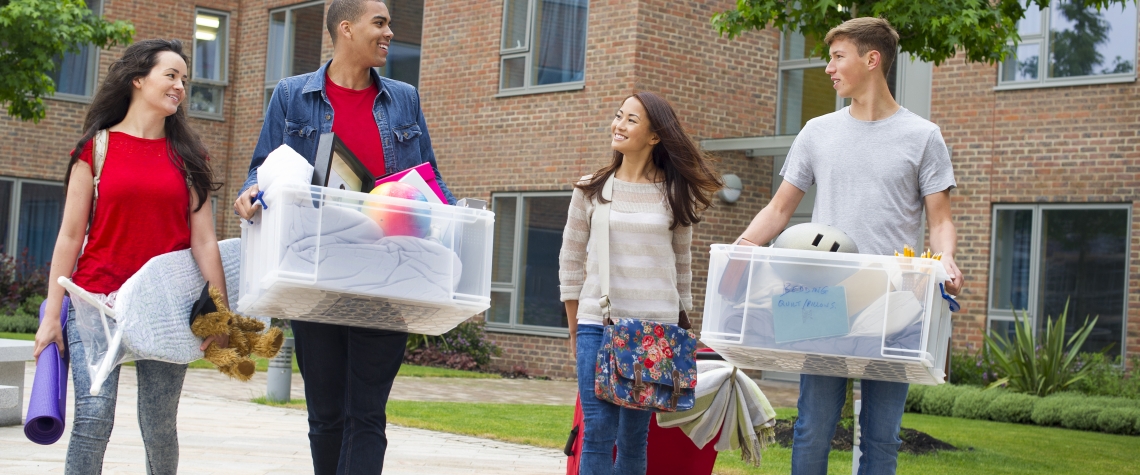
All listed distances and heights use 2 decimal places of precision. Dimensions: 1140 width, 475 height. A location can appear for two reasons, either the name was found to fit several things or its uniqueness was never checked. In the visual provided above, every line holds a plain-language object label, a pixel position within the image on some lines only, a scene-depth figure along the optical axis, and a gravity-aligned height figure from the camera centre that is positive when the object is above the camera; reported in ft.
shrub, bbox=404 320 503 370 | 50.75 -4.02
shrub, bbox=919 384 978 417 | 39.32 -3.68
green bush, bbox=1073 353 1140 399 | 38.91 -2.70
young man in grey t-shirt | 13.38 +1.01
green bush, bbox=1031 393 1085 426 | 36.99 -3.53
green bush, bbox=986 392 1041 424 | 37.81 -3.66
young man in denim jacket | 13.10 +1.00
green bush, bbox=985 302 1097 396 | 39.22 -2.33
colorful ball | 11.41 +0.26
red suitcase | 17.47 -2.61
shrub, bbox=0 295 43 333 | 55.98 -4.29
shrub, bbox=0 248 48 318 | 60.34 -2.88
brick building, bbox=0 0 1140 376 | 42.39 +5.38
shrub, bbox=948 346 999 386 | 41.55 -2.84
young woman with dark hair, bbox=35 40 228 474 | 12.66 +0.19
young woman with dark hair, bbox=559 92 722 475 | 14.64 +0.22
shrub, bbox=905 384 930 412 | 40.01 -3.74
